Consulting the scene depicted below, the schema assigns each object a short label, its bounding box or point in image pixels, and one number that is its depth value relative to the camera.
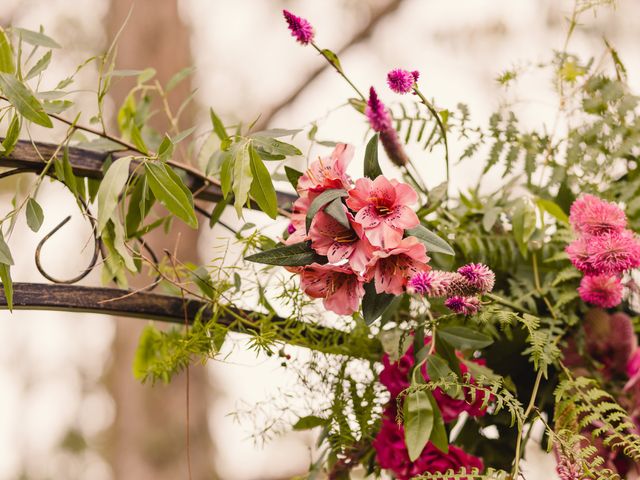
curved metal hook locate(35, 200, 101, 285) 1.66
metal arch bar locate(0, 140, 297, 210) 1.67
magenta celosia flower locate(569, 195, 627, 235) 1.68
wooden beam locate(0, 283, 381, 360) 1.66
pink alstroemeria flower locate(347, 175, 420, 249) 1.61
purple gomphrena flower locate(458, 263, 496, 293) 1.59
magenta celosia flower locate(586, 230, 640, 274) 1.66
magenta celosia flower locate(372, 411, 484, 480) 1.73
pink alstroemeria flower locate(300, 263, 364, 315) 1.63
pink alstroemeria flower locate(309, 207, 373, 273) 1.62
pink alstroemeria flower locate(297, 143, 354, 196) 1.64
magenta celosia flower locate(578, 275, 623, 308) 1.72
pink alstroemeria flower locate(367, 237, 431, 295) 1.60
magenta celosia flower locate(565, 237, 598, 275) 1.68
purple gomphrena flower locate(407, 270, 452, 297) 1.58
